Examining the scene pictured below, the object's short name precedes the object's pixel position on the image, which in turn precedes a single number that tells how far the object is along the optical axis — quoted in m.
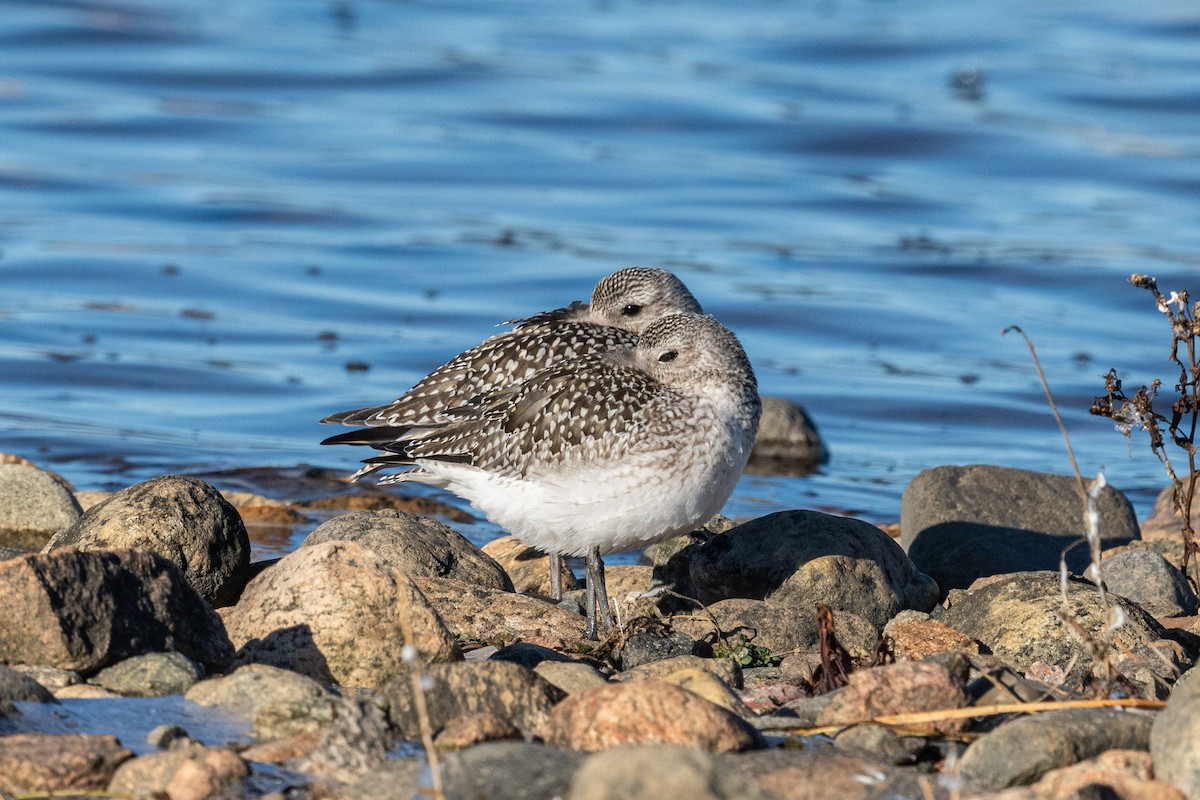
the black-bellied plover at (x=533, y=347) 17.41
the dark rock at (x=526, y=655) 12.71
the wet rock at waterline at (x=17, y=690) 10.57
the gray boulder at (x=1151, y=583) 15.48
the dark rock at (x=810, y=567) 14.94
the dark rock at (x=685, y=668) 12.30
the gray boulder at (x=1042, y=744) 10.05
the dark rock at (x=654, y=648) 13.30
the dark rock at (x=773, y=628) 13.91
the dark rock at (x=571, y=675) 11.55
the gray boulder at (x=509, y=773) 9.27
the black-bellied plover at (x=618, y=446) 14.12
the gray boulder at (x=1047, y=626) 13.41
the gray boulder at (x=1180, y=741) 9.52
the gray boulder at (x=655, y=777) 8.61
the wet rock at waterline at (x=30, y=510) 17.95
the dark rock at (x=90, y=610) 11.37
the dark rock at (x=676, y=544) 16.38
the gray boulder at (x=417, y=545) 15.12
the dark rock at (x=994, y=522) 18.11
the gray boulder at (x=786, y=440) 25.16
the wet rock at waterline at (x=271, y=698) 10.71
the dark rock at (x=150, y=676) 11.37
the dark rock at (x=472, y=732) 10.37
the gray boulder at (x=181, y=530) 14.20
